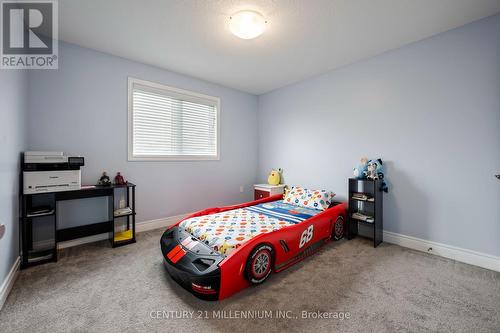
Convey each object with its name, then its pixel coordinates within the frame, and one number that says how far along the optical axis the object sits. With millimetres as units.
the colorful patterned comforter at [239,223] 1962
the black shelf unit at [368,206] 2734
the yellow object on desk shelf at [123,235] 2772
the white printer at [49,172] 2139
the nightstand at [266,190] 4004
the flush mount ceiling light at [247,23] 2049
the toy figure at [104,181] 2758
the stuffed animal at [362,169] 2930
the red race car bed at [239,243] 1655
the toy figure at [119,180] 2892
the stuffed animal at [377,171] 2824
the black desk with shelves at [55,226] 2154
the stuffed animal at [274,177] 4219
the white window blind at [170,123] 3182
